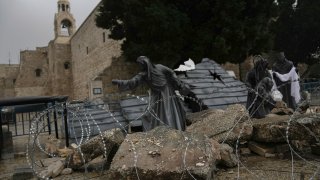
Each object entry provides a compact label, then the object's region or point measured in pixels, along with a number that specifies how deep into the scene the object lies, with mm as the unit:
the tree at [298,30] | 23422
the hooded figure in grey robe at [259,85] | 7270
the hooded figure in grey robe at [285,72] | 8625
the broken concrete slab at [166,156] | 4281
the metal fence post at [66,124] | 8144
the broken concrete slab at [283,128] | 5242
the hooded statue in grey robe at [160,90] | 6281
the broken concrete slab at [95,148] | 5531
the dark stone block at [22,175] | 5643
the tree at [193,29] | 14805
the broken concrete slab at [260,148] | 5707
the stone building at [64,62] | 25406
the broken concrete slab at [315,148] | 5402
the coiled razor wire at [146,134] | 4285
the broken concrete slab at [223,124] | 5836
